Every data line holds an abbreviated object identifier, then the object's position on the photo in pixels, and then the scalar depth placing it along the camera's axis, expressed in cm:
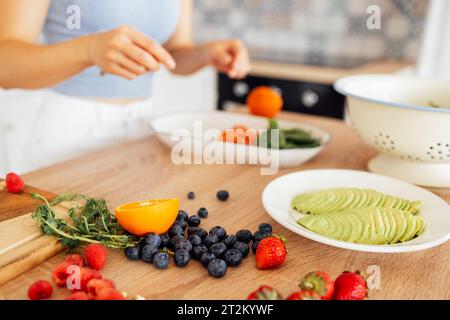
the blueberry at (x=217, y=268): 68
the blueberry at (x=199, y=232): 77
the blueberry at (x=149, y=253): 71
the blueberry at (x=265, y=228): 80
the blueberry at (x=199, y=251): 72
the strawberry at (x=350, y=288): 63
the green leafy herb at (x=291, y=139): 120
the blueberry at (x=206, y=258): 70
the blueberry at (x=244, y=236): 78
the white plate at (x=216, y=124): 122
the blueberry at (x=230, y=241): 75
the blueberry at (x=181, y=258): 71
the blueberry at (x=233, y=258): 71
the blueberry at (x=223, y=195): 97
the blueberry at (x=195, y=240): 74
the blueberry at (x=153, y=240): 72
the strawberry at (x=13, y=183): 91
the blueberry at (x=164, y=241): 75
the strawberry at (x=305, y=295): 60
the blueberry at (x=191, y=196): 98
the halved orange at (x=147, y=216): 74
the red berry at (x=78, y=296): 58
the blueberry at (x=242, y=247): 74
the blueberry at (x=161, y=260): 70
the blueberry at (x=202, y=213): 88
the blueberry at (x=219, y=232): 77
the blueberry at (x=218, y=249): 72
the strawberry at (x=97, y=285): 60
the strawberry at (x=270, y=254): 70
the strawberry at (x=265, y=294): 59
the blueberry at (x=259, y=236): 77
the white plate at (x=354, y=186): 73
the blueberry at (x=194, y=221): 83
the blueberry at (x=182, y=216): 83
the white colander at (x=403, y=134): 99
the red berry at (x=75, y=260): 67
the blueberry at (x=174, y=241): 74
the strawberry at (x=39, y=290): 61
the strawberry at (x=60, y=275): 64
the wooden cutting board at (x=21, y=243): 67
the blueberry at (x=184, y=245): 72
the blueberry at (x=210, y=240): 74
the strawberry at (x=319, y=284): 62
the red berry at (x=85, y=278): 63
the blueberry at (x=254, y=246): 76
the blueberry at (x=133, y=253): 72
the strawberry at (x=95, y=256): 68
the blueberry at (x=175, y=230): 78
